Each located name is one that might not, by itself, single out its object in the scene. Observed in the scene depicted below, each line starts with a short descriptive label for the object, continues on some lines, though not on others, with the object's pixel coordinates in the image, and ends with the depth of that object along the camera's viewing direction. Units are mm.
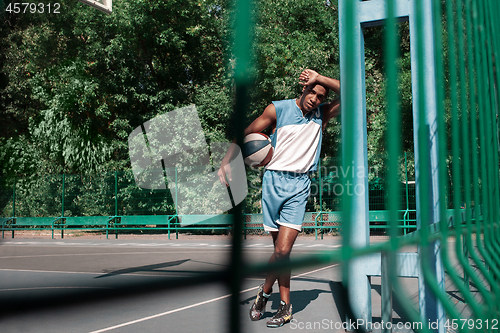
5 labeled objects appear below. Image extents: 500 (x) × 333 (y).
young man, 2352
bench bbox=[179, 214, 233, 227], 10494
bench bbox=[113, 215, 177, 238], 12188
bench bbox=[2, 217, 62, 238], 13695
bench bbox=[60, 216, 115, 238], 12982
